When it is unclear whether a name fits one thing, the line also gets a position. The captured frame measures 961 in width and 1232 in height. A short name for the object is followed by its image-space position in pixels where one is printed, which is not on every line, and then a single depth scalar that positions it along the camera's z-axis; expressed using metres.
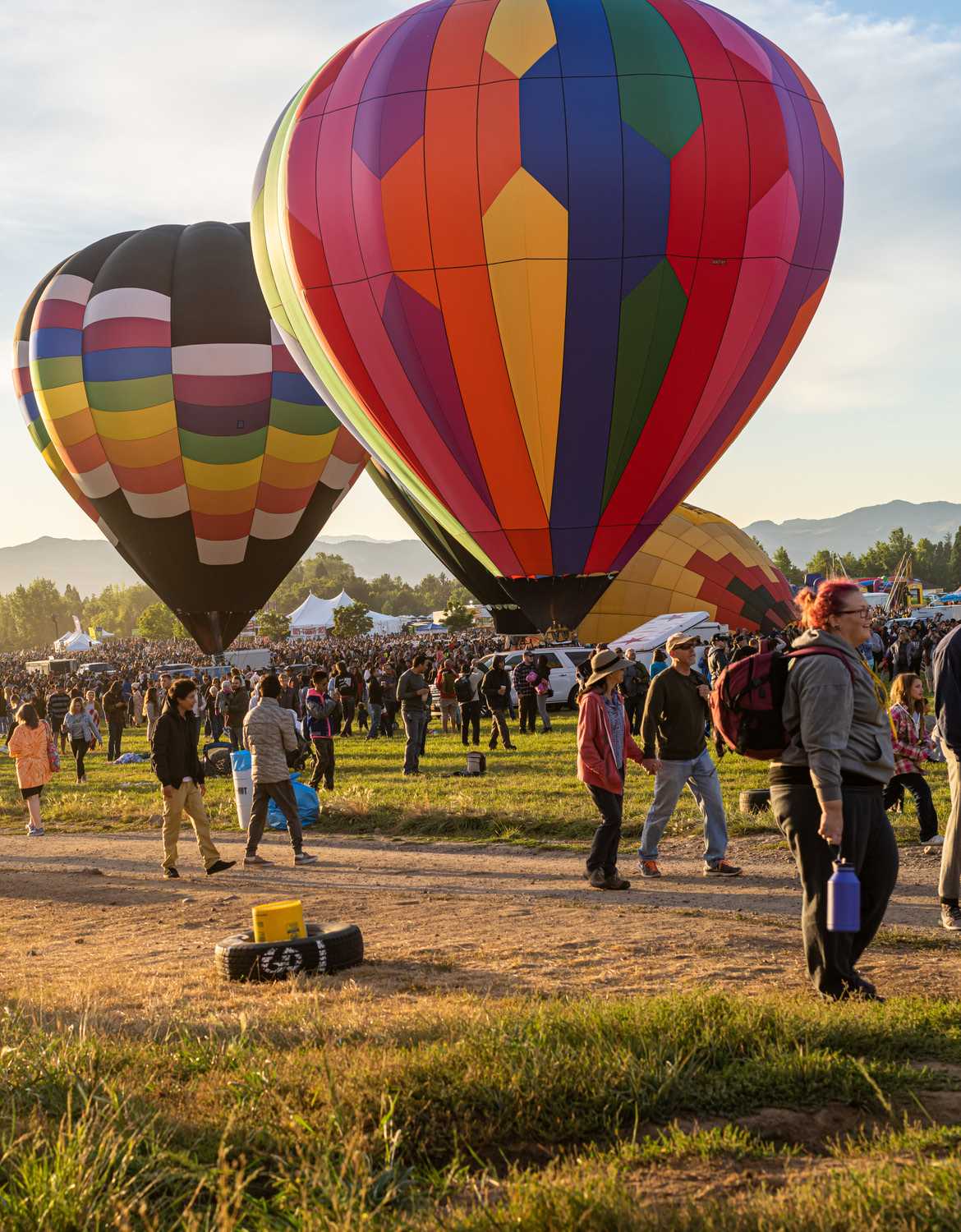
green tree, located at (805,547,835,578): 167.31
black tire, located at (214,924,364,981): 6.94
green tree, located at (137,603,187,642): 161.25
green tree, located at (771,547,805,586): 147.68
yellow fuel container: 7.30
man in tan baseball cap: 9.46
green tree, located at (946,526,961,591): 162.38
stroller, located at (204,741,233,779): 18.25
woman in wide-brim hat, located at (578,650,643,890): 9.16
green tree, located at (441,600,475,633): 99.19
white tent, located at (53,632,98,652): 107.44
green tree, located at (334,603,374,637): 104.31
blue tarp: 13.63
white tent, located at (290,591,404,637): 107.38
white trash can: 13.16
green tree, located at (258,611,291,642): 120.44
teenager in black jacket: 11.05
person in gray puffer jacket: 10.94
